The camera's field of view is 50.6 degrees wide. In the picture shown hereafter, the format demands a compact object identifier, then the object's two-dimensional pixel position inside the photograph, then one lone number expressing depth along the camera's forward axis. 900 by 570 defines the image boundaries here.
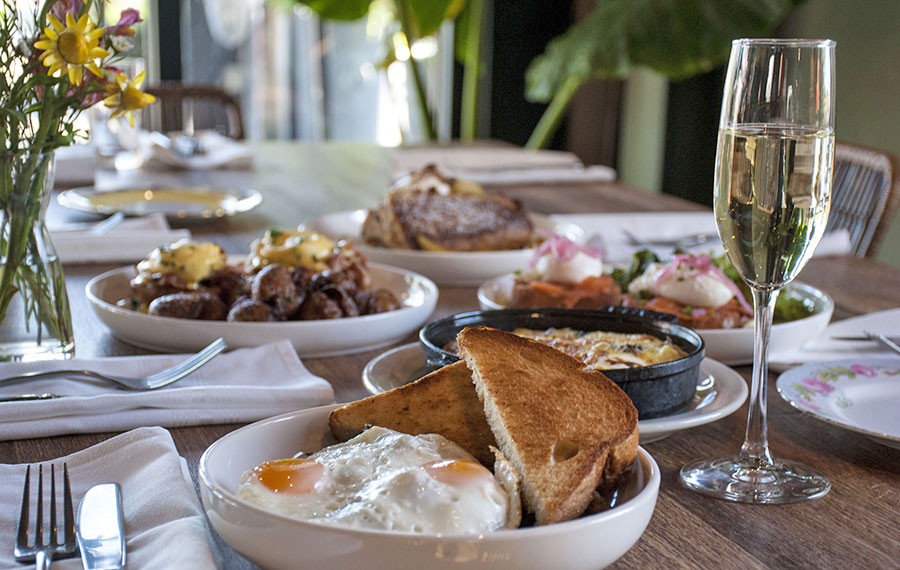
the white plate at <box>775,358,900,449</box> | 1.07
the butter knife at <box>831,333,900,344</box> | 1.46
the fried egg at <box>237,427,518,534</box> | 0.66
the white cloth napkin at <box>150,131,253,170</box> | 3.61
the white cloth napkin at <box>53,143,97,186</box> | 3.24
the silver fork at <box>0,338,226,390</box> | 1.16
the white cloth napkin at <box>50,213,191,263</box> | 2.04
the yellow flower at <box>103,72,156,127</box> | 1.21
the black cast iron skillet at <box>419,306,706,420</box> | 0.99
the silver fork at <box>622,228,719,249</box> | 2.21
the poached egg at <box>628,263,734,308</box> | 1.41
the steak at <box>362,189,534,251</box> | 2.00
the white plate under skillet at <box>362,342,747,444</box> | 1.00
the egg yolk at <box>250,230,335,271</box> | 1.59
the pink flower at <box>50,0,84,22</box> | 1.13
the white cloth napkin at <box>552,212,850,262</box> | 2.16
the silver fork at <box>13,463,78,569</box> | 0.74
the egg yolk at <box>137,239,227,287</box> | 1.52
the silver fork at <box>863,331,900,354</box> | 1.26
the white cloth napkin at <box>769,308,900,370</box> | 1.36
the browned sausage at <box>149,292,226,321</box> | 1.41
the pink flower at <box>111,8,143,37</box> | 1.17
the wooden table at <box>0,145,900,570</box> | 0.81
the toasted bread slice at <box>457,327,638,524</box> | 0.71
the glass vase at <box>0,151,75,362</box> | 1.18
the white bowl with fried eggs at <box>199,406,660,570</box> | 0.64
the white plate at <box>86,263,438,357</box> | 1.37
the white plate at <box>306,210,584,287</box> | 1.88
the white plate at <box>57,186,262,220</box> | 2.56
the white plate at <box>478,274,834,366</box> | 1.31
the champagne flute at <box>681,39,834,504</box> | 0.87
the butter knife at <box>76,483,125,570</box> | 0.72
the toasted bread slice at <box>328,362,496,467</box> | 0.83
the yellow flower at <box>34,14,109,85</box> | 1.06
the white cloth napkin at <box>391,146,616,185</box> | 3.48
